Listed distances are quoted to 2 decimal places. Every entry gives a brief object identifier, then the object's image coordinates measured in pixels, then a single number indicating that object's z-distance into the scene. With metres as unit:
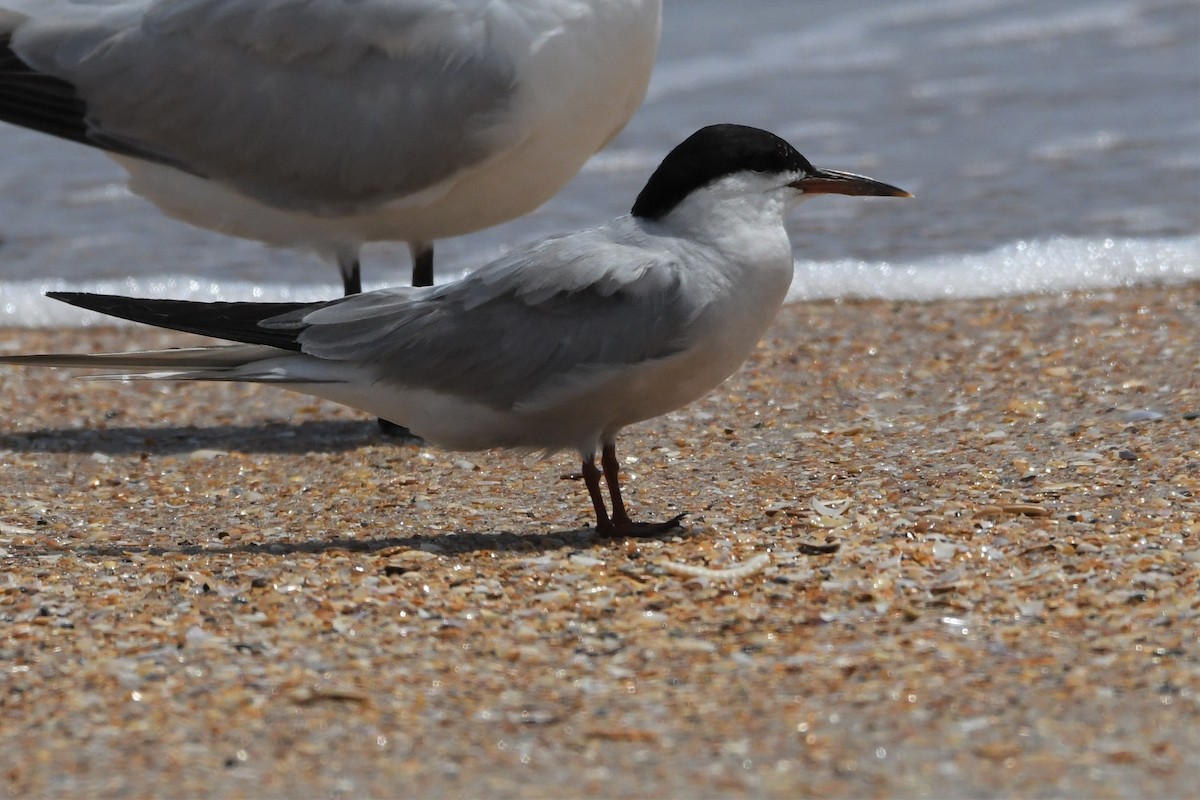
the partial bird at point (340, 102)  9.68
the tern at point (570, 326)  7.02
